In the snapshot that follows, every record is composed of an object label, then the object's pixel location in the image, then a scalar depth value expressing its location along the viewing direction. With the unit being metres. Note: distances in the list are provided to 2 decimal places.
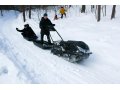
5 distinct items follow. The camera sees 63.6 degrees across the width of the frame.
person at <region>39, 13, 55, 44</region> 4.43
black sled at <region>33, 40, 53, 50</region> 4.48
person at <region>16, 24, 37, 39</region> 5.32
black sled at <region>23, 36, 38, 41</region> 5.09
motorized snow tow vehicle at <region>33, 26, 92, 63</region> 3.71
